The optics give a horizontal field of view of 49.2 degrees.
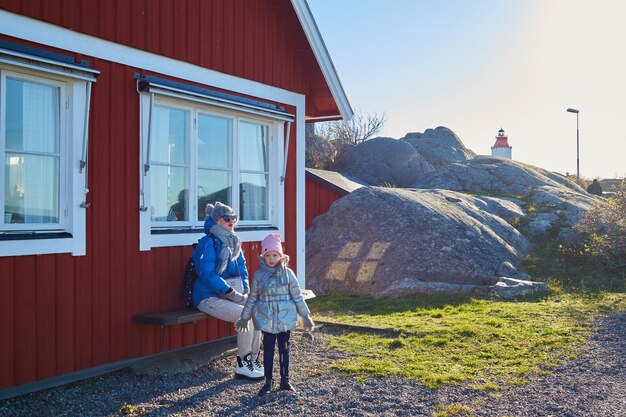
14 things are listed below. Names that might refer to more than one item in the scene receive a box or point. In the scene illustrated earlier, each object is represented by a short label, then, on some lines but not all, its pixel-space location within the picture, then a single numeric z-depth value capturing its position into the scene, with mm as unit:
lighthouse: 36825
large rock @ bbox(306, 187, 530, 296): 13500
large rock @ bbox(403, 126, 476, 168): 29281
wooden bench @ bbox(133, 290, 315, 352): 6848
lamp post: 32344
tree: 27672
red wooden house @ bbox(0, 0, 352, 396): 6066
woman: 6972
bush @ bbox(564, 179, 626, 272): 14250
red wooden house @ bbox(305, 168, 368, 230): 17438
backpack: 7305
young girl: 6422
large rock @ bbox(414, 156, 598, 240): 17688
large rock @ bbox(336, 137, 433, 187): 24781
